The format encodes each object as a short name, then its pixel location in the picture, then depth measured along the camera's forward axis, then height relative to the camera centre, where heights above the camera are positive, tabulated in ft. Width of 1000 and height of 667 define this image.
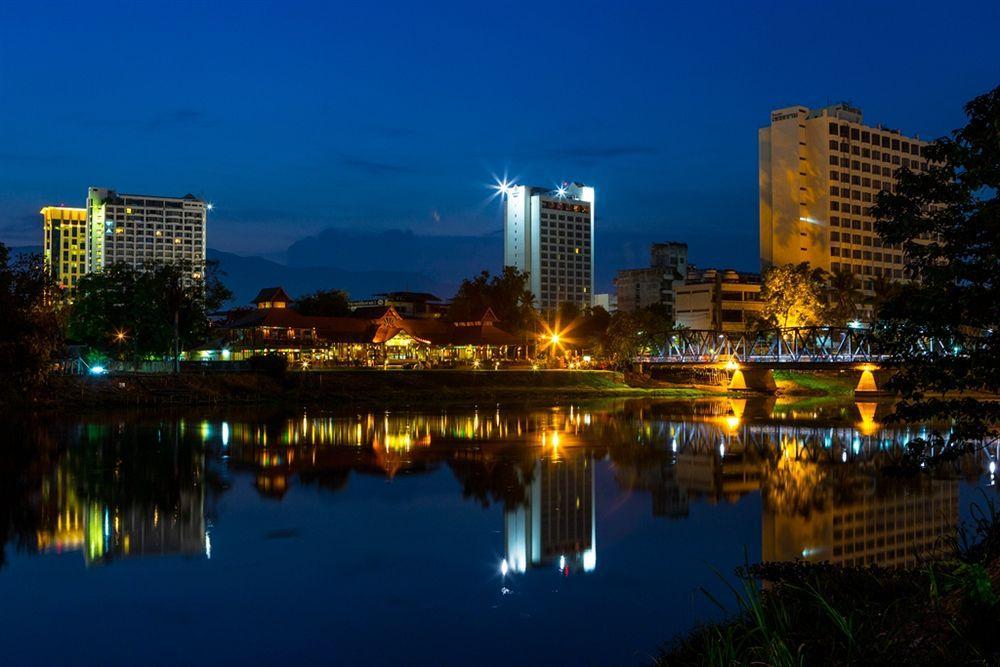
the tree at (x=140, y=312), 274.57 +12.31
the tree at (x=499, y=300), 452.76 +25.44
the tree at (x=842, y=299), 371.56 +21.33
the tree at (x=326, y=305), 441.68 +22.75
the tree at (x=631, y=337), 371.76 +7.12
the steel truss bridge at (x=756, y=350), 292.40 +1.86
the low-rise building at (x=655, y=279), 610.24 +46.17
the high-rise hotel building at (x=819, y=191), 490.08 +80.13
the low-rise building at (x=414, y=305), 577.02 +29.82
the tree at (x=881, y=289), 372.05 +24.40
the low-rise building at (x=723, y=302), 475.31 +25.01
